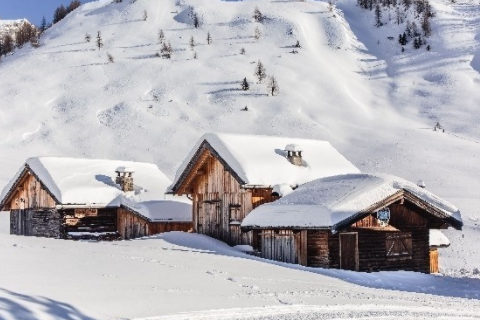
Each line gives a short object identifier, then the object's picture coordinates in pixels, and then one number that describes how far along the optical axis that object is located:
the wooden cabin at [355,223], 22.12
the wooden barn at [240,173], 27.38
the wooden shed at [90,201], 33.38
